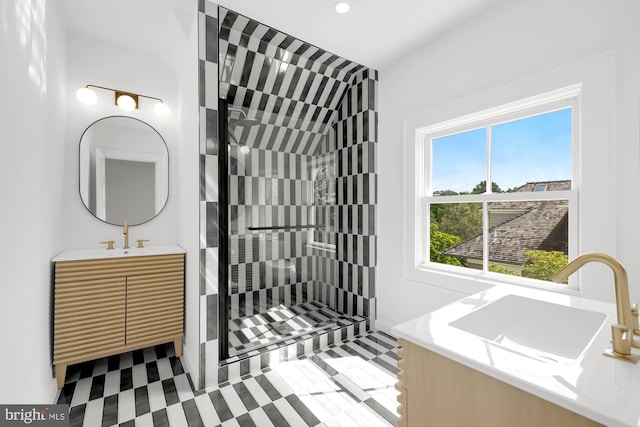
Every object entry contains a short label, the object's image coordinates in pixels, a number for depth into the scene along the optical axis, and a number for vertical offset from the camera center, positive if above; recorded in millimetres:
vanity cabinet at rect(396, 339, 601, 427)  641 -474
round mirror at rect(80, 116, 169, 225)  2363 +375
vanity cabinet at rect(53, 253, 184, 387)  1852 -667
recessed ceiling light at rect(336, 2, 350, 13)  1877 +1393
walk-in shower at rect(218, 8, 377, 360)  2242 +217
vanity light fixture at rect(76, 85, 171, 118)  2271 +962
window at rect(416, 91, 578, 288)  1704 +166
